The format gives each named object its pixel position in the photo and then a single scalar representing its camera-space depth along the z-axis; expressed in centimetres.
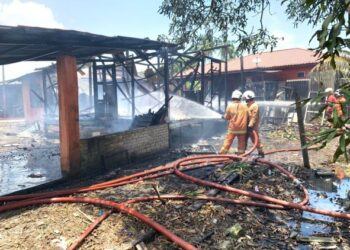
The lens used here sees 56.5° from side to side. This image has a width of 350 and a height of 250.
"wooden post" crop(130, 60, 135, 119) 1220
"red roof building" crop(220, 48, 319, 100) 2020
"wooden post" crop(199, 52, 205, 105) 1379
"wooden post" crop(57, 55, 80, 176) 714
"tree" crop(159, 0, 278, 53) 686
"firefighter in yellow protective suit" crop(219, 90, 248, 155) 828
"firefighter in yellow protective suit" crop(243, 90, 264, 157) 834
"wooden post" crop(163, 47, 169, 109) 1023
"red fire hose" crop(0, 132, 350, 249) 415
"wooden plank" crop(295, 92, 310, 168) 690
